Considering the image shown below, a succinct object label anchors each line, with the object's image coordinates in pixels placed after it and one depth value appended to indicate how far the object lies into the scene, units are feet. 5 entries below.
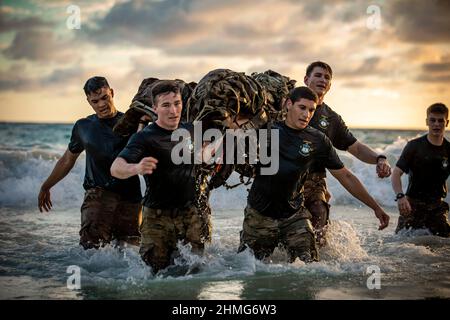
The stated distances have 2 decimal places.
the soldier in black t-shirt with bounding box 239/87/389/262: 22.72
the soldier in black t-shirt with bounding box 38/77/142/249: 25.76
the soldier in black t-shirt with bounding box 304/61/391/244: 26.63
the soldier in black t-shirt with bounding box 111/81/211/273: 20.70
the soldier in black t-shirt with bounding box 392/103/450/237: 31.86
